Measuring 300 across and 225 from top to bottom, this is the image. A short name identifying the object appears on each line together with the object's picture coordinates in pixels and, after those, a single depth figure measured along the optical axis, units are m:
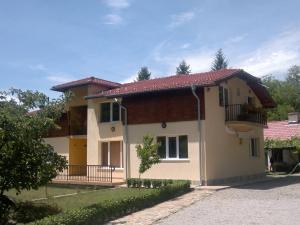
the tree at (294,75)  59.19
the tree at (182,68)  42.99
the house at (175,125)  16.06
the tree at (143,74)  44.35
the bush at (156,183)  14.33
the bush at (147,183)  14.66
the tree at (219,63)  44.12
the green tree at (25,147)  9.15
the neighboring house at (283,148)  25.53
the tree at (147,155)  13.62
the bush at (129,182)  15.29
